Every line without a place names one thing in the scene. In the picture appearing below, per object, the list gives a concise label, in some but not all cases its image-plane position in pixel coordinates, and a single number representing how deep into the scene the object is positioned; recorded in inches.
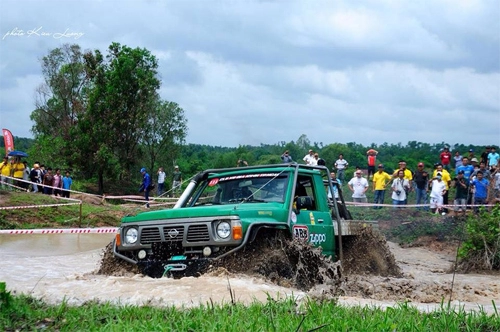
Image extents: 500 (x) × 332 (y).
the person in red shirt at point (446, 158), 852.6
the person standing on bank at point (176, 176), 990.4
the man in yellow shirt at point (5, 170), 898.8
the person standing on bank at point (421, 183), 764.0
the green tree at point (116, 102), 1631.4
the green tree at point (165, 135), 2053.4
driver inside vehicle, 368.8
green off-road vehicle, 316.2
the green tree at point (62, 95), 1993.1
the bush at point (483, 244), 521.0
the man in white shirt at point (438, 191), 737.6
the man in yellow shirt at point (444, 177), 747.8
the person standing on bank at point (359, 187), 771.4
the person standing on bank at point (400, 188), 749.3
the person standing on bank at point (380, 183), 768.3
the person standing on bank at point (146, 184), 1020.5
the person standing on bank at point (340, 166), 870.4
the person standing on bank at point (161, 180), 1034.7
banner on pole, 1181.5
